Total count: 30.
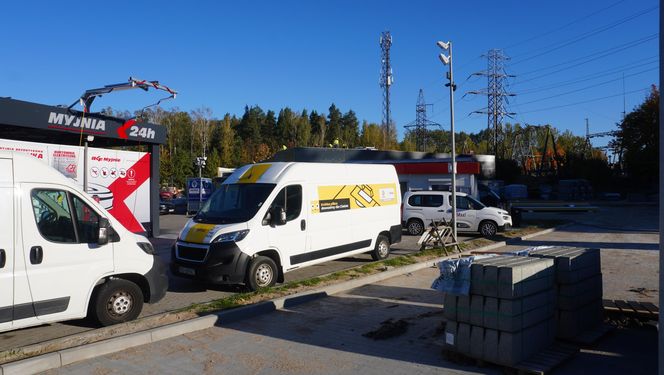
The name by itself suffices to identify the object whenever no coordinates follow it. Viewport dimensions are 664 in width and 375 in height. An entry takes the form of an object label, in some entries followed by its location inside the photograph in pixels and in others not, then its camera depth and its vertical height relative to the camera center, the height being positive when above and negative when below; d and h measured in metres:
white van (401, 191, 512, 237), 18.44 -0.99
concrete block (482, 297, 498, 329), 5.27 -1.33
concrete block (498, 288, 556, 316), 5.17 -1.25
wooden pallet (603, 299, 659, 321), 6.73 -1.71
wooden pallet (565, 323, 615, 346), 5.92 -1.82
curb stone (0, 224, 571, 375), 5.33 -1.81
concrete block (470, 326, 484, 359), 5.41 -1.68
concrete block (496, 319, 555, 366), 5.18 -1.67
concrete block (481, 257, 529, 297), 5.29 -0.99
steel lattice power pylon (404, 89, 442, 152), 75.20 +9.27
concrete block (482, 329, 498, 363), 5.29 -1.68
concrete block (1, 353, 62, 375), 5.12 -1.79
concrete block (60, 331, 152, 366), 5.58 -1.81
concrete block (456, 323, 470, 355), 5.51 -1.67
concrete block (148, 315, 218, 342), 6.43 -1.82
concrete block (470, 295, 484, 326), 5.39 -1.33
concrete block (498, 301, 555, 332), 5.18 -1.41
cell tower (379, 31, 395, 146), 62.53 +15.13
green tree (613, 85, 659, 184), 51.88 +4.93
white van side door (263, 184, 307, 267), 9.60 -0.76
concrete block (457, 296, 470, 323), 5.50 -1.34
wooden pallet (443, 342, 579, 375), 5.11 -1.84
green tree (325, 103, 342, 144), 99.62 +13.46
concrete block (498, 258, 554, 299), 5.18 -0.99
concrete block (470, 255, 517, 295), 5.41 -0.97
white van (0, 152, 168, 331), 5.90 -0.82
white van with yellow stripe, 8.97 -0.69
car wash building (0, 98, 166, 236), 13.57 +1.20
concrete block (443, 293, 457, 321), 5.62 -1.34
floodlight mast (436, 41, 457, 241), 15.00 +3.15
